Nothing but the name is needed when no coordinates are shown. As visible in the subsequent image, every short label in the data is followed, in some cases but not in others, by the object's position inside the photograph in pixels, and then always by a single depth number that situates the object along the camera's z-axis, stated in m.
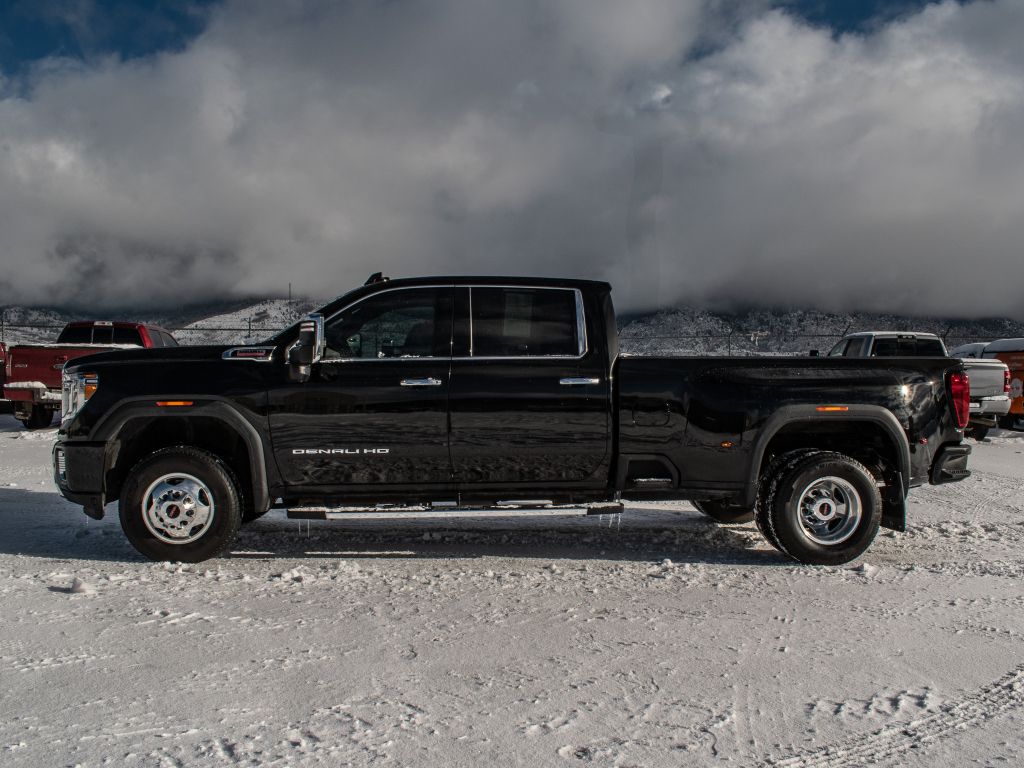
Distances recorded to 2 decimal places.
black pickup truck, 5.52
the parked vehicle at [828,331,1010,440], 13.56
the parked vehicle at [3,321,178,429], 14.81
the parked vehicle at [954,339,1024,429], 15.59
